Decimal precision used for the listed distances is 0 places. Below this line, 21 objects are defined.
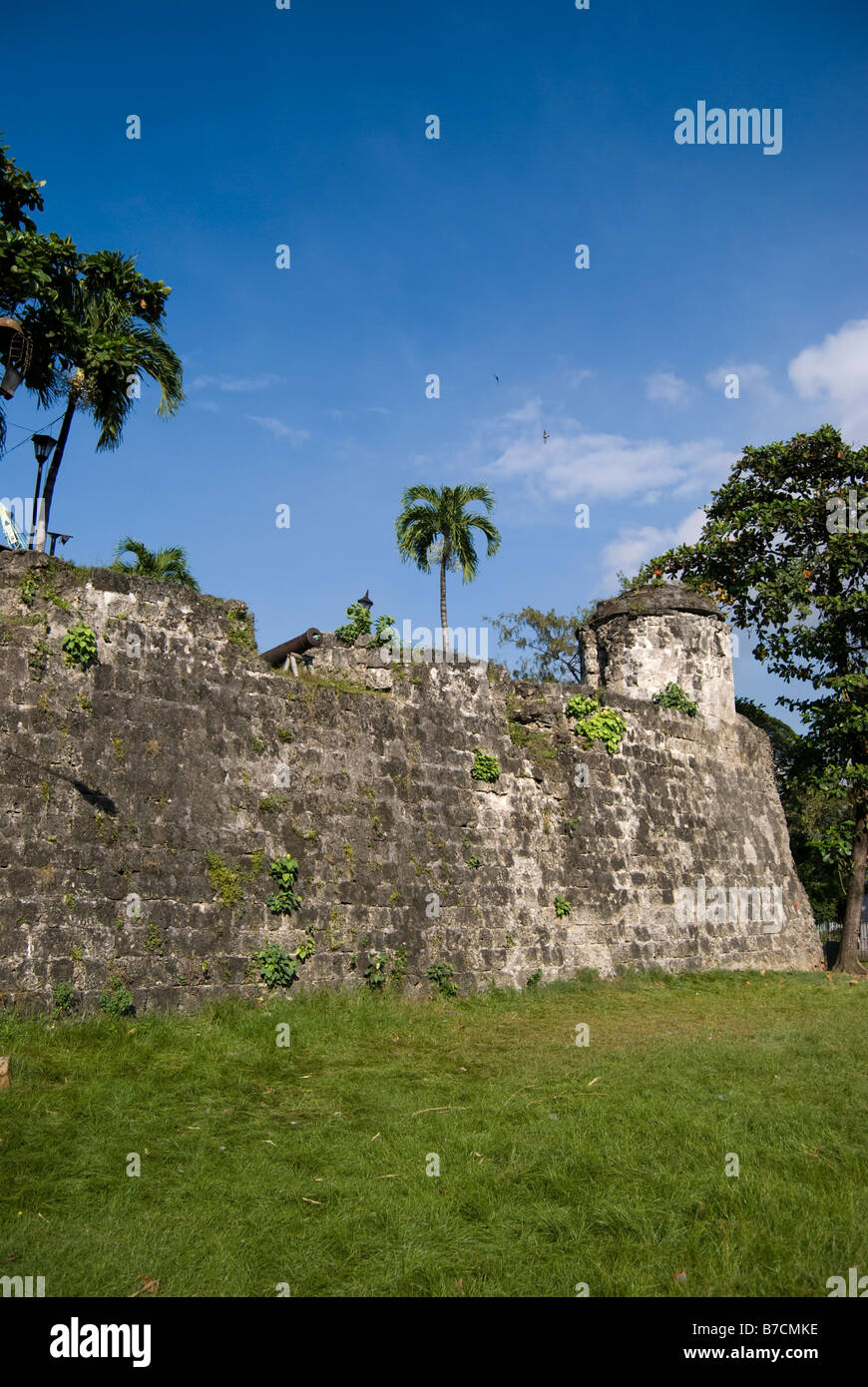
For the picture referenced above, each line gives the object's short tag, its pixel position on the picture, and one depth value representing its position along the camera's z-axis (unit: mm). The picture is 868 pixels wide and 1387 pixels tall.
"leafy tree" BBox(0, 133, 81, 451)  12594
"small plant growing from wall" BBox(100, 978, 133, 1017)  9481
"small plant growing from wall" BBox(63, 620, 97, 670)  10359
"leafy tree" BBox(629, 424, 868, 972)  20828
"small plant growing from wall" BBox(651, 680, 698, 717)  18750
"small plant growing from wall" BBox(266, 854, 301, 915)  11266
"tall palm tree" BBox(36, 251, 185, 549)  18312
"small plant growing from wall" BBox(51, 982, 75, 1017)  9164
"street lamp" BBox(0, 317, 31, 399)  8508
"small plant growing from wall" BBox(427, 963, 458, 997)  12719
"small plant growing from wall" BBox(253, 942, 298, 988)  10922
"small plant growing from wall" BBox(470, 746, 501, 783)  14430
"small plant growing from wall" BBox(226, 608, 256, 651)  11945
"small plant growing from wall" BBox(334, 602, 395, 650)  13805
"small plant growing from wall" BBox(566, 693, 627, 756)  16688
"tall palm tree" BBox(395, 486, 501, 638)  28766
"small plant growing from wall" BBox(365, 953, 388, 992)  11930
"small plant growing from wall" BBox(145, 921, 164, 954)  10070
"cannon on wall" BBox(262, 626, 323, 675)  13632
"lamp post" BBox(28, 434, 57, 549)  13273
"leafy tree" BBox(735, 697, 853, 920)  21109
